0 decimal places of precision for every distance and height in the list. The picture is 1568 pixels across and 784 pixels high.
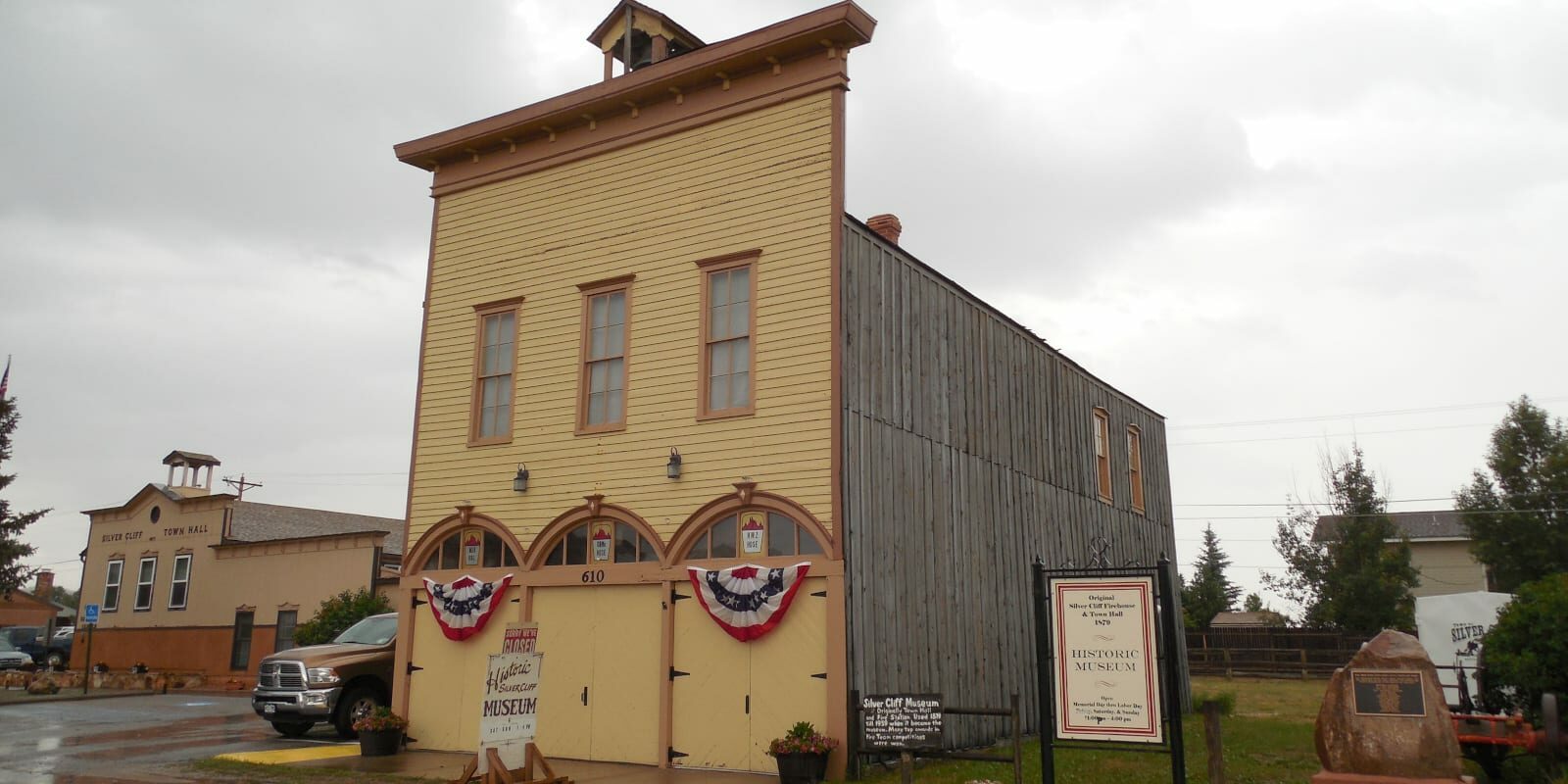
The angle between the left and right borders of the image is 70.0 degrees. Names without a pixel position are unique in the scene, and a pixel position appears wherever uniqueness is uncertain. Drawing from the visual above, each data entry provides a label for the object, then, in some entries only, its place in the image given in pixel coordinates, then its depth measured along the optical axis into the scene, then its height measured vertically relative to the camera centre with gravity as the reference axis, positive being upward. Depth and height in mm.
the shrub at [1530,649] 13008 -17
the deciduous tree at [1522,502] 44250 +5827
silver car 43719 -998
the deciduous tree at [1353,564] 43062 +3271
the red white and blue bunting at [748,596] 13680 +535
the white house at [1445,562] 51625 +3884
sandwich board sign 12133 -667
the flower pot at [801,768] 12547 -1402
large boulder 9938 -769
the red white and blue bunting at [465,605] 16453 +479
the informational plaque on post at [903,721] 10797 -766
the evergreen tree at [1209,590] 51156 +2815
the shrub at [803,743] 12555 -1126
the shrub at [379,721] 15883 -1187
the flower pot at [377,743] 15891 -1475
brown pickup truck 17656 -777
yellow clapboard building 14086 +3060
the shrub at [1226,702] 21936 -1106
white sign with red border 9102 -136
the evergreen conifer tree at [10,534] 44656 +3911
